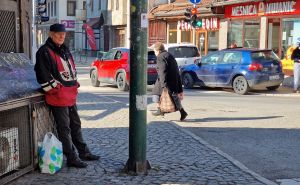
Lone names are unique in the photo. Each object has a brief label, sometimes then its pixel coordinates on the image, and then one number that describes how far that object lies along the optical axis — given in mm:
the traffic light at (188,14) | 24484
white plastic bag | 6012
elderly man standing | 5945
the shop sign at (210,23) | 28469
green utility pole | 6014
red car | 17828
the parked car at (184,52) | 20484
